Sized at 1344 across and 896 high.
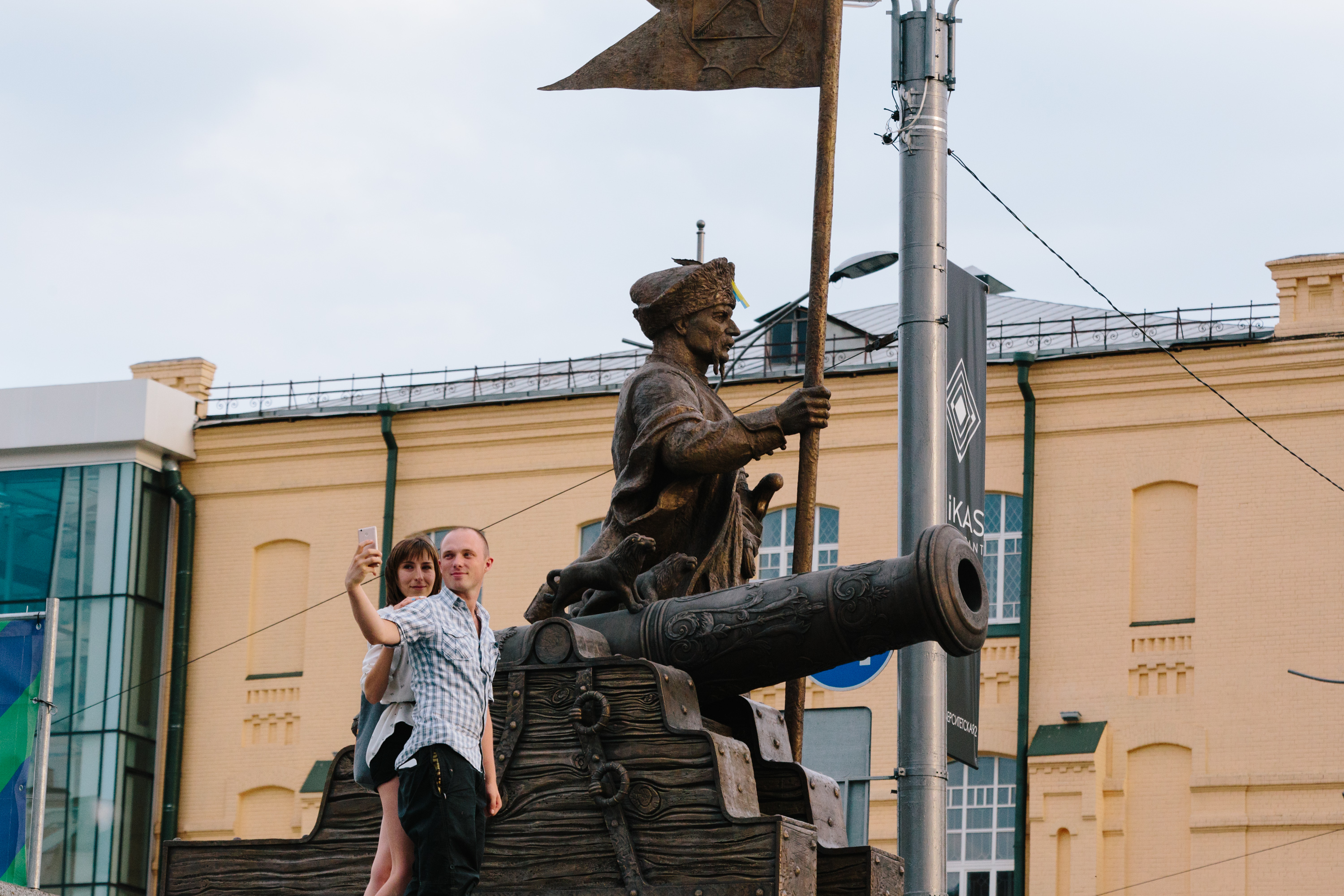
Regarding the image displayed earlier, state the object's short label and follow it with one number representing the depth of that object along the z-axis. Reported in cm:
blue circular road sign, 2767
